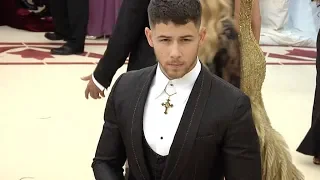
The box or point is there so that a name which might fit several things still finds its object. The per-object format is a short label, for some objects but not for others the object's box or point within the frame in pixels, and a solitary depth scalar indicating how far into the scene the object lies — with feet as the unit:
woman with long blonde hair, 11.85
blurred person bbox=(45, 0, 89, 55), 33.10
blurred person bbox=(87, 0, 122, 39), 39.03
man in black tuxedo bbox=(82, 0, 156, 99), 12.22
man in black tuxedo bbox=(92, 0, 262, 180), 8.44
